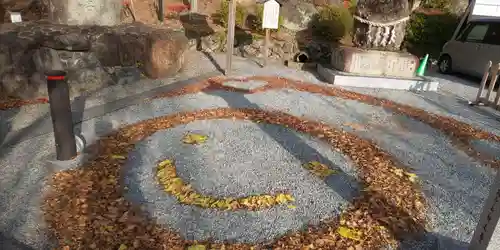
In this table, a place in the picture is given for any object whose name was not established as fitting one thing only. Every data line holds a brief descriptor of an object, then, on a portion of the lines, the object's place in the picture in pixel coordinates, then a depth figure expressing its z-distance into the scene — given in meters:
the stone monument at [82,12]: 6.70
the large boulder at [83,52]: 5.59
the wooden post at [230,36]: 7.51
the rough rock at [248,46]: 10.87
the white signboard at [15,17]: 6.59
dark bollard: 3.49
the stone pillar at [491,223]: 2.15
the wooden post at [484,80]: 7.06
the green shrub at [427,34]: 13.61
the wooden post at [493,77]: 6.90
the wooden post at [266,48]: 9.22
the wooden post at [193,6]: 12.73
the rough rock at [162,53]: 7.02
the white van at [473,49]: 9.09
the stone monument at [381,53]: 8.32
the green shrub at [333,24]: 12.57
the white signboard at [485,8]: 11.47
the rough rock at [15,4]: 7.75
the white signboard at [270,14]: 8.80
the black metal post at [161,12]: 11.87
